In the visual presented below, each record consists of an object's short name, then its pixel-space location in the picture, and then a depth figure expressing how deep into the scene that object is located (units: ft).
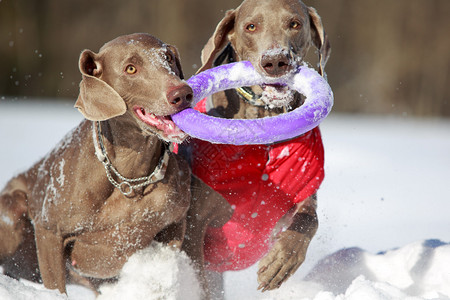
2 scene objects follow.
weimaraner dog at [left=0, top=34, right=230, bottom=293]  20.21
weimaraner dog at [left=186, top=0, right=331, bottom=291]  24.77
